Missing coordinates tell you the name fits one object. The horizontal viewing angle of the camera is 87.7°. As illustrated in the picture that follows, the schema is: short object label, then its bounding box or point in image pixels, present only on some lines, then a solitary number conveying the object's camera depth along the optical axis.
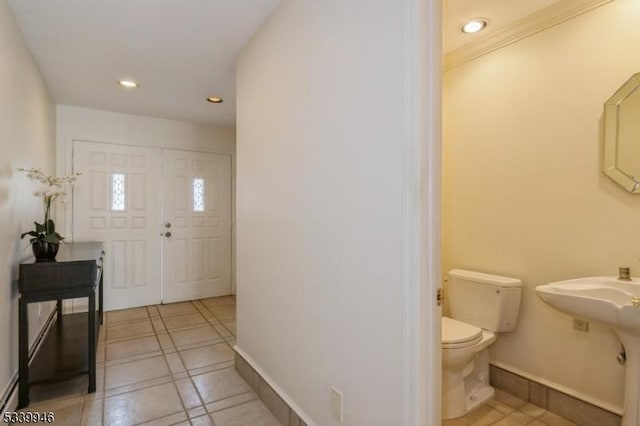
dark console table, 1.96
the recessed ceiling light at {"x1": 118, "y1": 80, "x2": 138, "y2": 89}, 2.98
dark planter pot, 2.09
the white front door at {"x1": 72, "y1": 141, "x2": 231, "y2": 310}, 3.84
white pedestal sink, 1.40
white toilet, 1.86
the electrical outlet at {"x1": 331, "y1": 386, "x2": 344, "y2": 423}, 1.41
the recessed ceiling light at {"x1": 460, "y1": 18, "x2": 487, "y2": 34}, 2.06
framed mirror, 1.68
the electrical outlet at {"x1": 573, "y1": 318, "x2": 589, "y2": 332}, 1.84
